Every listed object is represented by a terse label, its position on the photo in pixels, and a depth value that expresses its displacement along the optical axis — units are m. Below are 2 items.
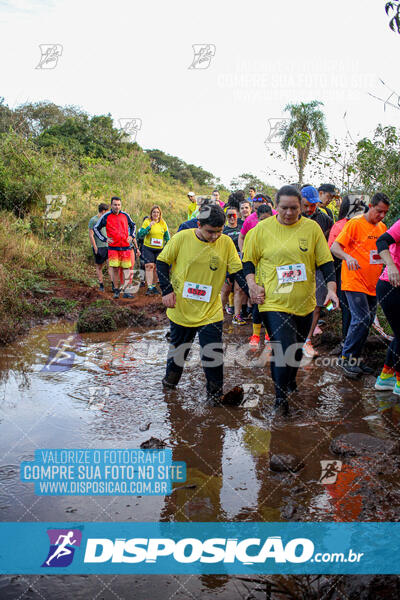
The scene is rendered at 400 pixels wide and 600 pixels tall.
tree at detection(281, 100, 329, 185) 22.47
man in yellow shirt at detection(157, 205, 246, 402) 4.86
